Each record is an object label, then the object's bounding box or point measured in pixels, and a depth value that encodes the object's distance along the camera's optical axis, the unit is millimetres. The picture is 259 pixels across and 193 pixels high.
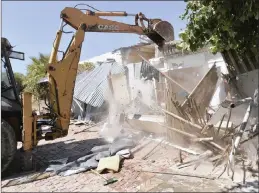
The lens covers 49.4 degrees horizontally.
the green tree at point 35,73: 19219
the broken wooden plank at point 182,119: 6316
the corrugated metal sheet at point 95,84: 13055
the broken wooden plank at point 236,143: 4883
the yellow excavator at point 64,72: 6785
